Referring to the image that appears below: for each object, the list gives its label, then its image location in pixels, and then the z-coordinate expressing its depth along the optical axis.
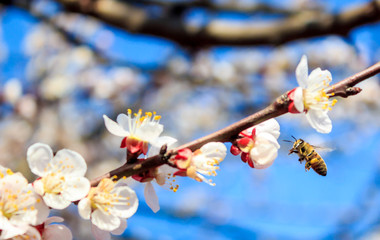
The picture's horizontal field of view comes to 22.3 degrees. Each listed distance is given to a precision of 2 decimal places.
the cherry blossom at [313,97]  0.34
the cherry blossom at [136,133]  0.35
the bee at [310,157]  0.38
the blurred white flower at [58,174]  0.34
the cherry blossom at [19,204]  0.33
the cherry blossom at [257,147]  0.35
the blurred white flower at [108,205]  0.34
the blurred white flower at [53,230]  0.35
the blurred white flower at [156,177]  0.35
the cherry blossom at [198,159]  0.34
